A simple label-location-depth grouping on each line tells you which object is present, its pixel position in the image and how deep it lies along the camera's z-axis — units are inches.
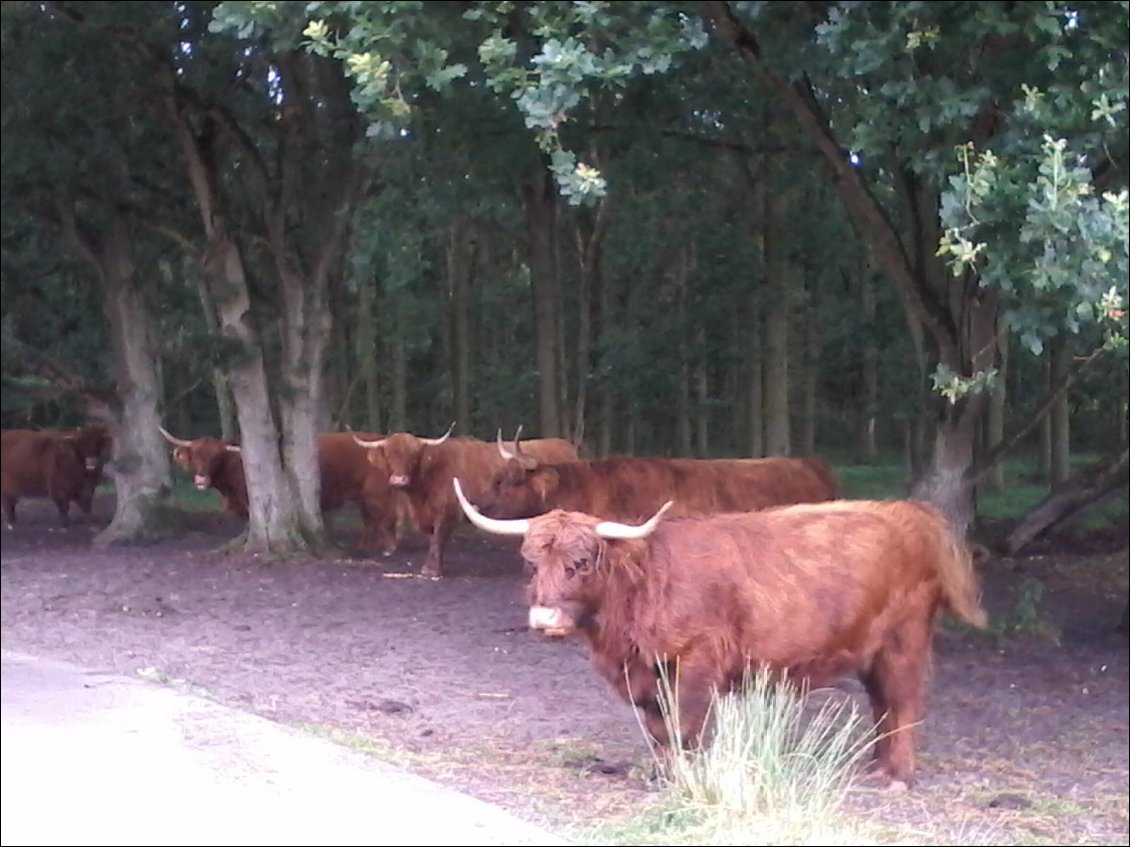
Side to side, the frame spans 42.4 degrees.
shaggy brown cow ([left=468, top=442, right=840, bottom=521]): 516.4
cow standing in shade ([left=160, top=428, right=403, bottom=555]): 649.0
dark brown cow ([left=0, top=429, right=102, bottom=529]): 841.5
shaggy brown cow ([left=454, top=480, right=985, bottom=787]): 271.4
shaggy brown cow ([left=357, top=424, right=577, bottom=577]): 589.3
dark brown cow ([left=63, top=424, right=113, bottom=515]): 839.9
